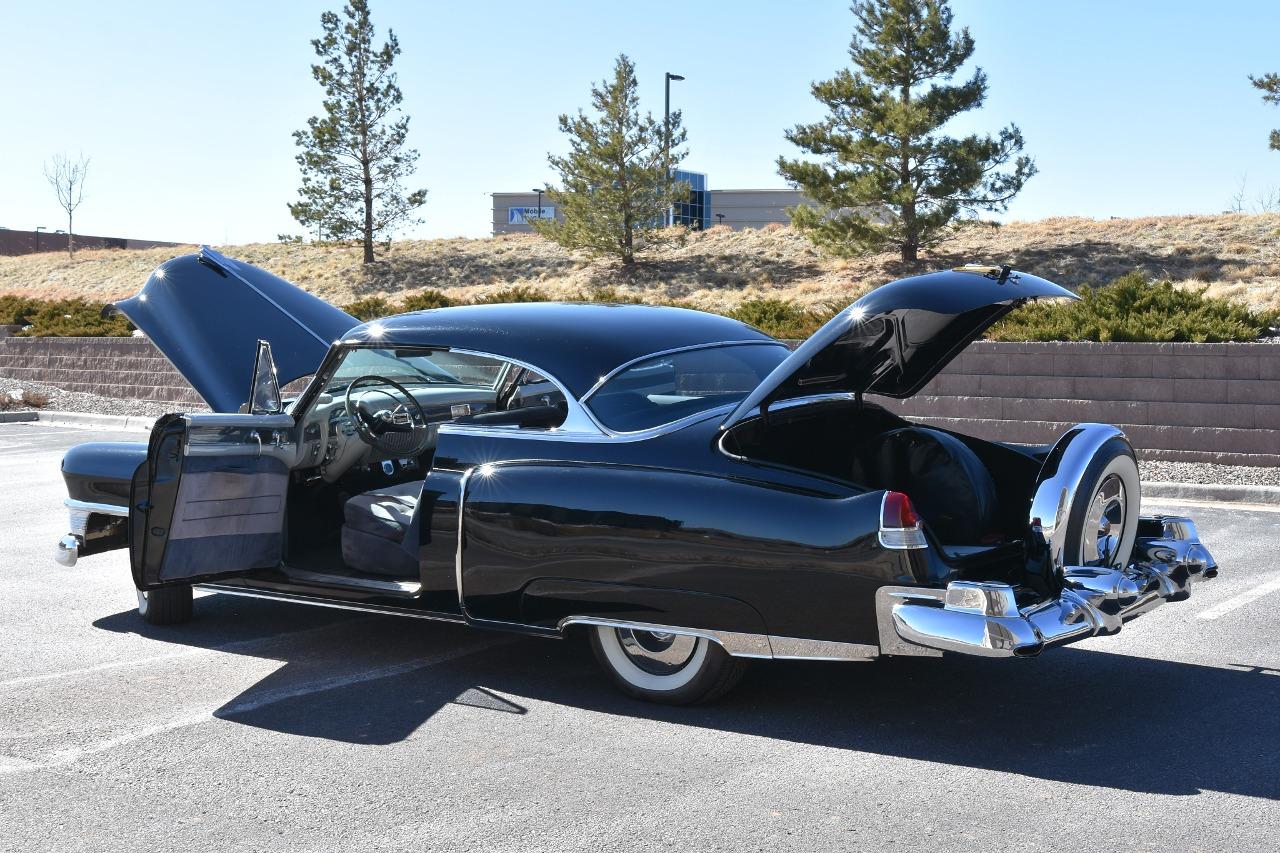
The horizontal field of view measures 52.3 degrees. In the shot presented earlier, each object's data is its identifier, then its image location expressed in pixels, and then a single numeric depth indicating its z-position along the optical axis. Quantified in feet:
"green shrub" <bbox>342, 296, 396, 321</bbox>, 77.77
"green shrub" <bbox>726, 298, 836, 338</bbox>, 57.93
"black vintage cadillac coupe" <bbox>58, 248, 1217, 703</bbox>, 14.30
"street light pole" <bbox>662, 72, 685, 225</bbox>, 127.24
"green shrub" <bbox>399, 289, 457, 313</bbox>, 76.49
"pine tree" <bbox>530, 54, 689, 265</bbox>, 125.18
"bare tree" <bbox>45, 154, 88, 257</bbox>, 206.69
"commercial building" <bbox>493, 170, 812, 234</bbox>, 241.14
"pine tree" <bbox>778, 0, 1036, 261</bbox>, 106.52
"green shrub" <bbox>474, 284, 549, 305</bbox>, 74.52
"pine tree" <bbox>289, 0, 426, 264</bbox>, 144.25
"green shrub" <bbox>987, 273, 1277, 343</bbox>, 44.34
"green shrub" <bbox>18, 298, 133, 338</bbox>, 83.97
